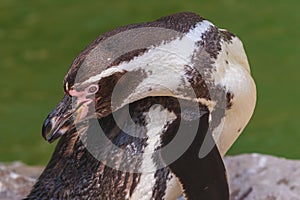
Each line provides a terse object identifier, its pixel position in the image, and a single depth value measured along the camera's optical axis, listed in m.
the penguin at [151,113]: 3.21
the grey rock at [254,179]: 4.62
